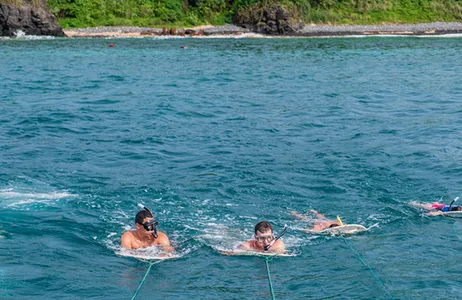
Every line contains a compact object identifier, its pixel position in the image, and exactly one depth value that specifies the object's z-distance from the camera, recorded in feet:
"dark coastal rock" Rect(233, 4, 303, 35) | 225.35
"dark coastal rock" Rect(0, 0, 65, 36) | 198.70
